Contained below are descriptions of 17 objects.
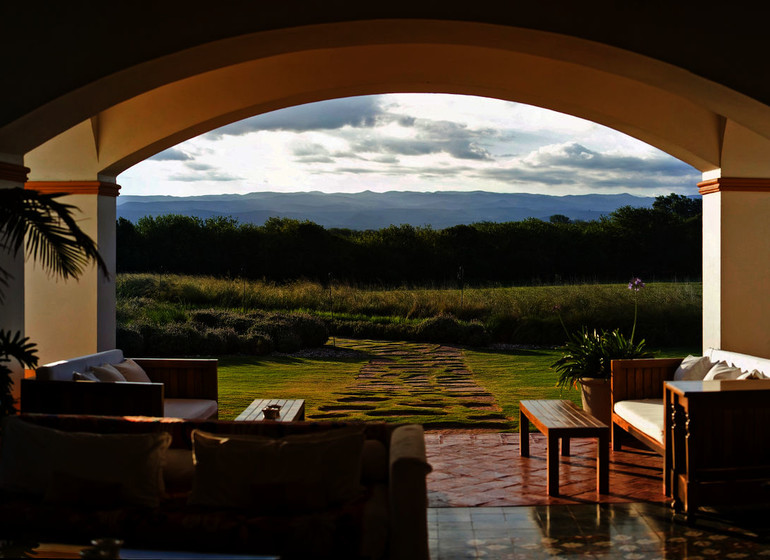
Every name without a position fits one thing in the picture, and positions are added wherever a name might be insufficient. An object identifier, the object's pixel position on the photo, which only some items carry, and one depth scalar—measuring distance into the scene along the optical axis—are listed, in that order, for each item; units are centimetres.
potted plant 677
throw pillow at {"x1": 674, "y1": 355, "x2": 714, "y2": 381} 605
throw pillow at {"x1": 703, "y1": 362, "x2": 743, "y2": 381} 555
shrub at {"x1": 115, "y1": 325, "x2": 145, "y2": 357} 1268
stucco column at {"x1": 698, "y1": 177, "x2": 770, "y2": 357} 677
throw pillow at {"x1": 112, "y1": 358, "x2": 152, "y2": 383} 598
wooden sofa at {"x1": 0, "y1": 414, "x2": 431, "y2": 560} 319
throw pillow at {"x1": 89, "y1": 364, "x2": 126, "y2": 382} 557
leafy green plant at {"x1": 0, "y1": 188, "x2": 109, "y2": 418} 391
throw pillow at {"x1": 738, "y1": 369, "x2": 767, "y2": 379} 517
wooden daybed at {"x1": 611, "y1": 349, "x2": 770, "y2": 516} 454
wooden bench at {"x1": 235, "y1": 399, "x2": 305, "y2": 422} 543
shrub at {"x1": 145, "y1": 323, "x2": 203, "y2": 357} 1309
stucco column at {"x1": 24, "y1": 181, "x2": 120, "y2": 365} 702
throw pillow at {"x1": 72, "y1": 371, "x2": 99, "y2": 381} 527
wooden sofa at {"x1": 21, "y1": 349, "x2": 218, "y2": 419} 498
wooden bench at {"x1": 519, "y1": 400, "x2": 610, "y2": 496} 502
